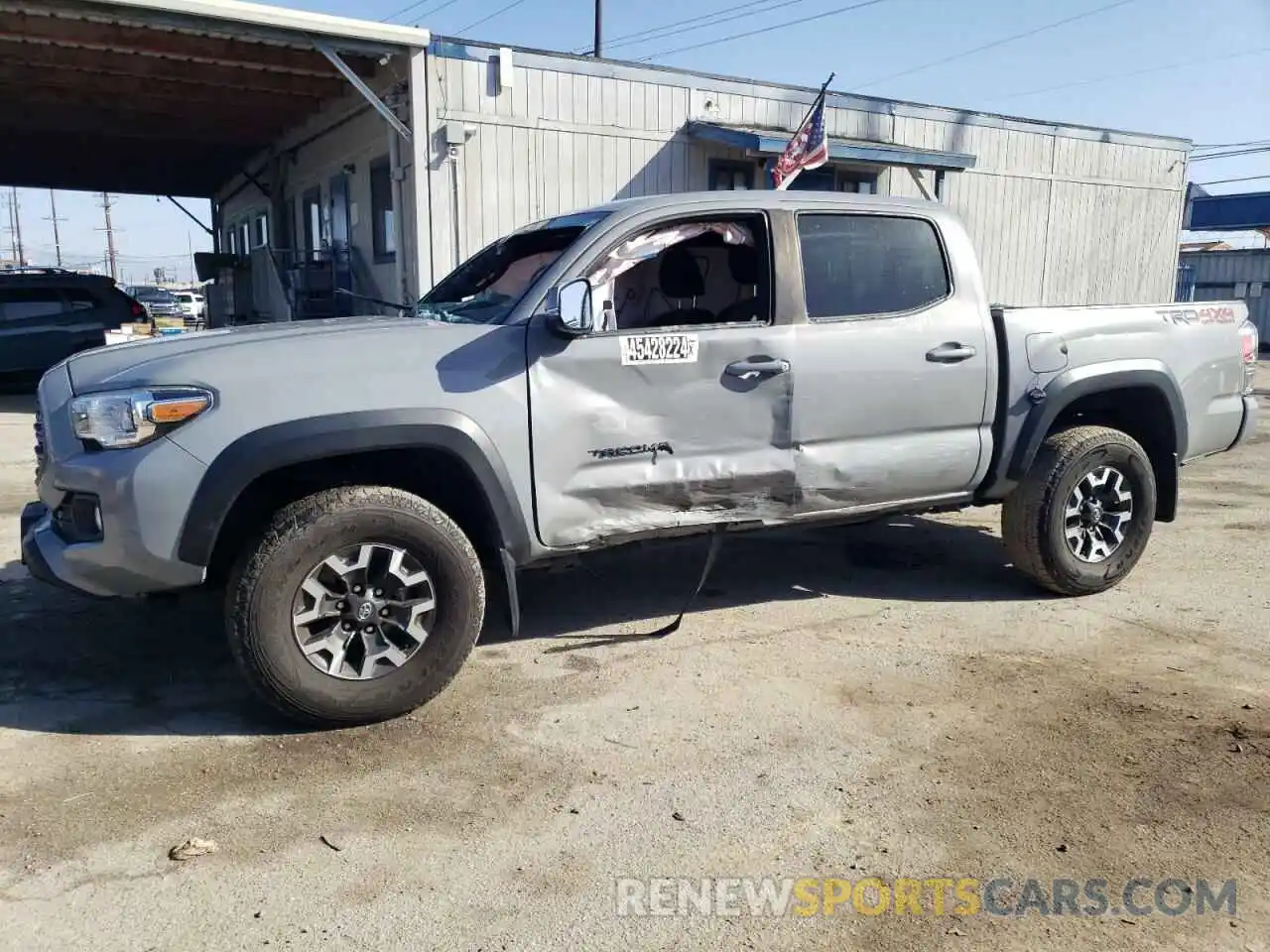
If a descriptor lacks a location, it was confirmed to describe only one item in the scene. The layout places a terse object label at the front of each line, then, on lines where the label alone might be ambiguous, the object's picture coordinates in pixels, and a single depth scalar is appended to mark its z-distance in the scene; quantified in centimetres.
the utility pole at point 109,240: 8381
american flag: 1221
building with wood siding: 1168
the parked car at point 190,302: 4641
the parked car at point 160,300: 4593
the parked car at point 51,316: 1476
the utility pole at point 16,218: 9706
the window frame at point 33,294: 1471
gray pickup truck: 336
